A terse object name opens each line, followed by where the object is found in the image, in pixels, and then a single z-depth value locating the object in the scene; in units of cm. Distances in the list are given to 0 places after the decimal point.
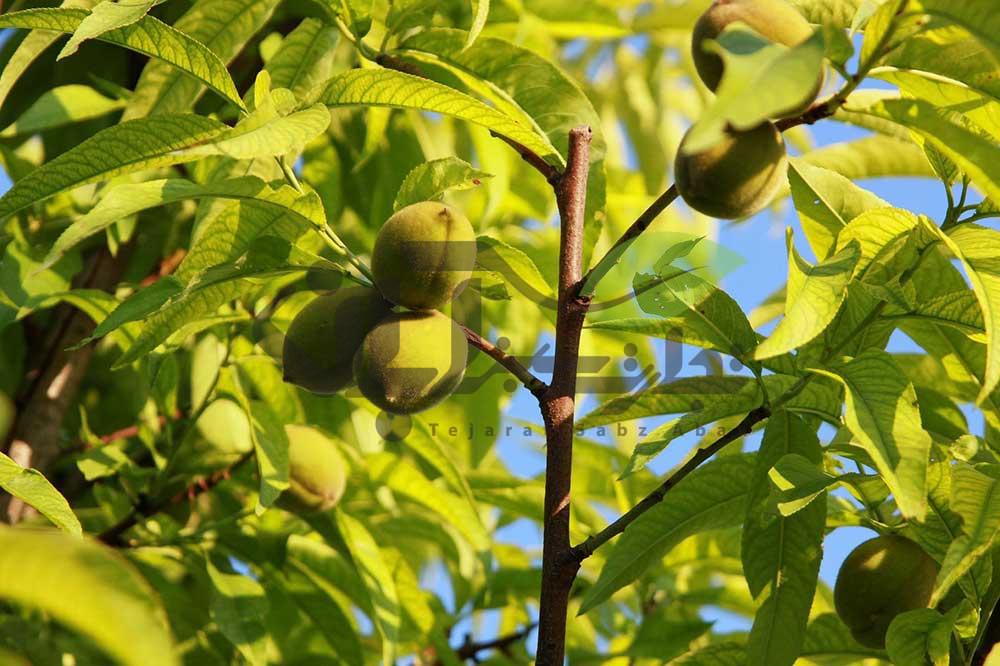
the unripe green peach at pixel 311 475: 213
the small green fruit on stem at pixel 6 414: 245
